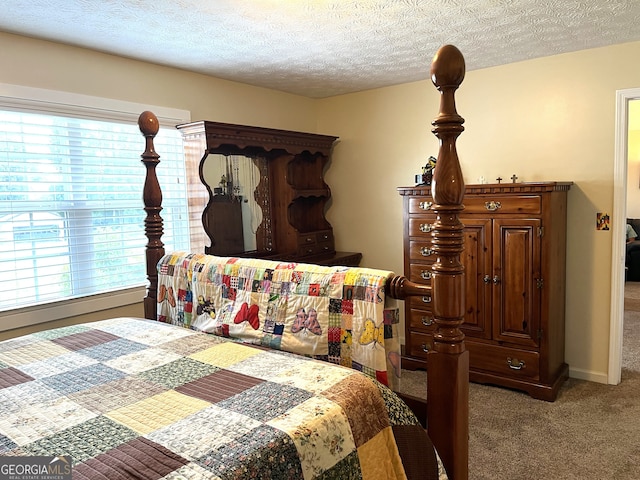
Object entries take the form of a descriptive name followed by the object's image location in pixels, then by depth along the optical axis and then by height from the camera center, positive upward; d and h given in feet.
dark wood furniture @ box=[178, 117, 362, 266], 11.16 +0.56
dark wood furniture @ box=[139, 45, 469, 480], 4.59 -0.91
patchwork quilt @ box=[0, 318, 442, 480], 3.18 -1.65
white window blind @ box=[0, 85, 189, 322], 8.62 +0.27
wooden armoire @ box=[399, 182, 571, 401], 9.95 -1.73
